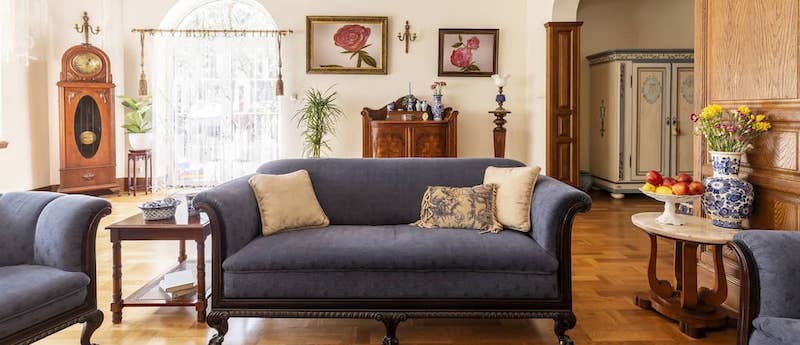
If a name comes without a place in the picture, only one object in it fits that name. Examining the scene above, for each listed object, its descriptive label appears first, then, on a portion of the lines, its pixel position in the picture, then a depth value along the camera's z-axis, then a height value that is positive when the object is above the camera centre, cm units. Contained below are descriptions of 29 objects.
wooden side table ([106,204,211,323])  280 -42
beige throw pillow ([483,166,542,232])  291 -24
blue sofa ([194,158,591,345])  257 -57
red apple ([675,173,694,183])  282 -15
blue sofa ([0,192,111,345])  216 -44
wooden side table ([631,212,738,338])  263 -70
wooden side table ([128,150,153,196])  722 -24
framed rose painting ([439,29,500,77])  743 +127
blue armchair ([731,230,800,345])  180 -43
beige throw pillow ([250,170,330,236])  290 -27
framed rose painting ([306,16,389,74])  737 +136
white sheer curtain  754 +72
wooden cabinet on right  695 +43
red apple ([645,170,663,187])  288 -15
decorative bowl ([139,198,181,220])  294 -29
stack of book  299 -70
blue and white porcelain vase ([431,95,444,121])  713 +52
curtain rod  735 +154
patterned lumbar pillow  296 -31
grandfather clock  671 +40
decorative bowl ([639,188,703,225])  278 -28
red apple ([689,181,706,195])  278 -20
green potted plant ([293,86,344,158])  718 +42
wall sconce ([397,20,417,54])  742 +146
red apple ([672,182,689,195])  277 -19
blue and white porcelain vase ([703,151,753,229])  274 -22
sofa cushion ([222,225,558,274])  257 -47
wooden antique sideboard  690 +15
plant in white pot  709 +35
